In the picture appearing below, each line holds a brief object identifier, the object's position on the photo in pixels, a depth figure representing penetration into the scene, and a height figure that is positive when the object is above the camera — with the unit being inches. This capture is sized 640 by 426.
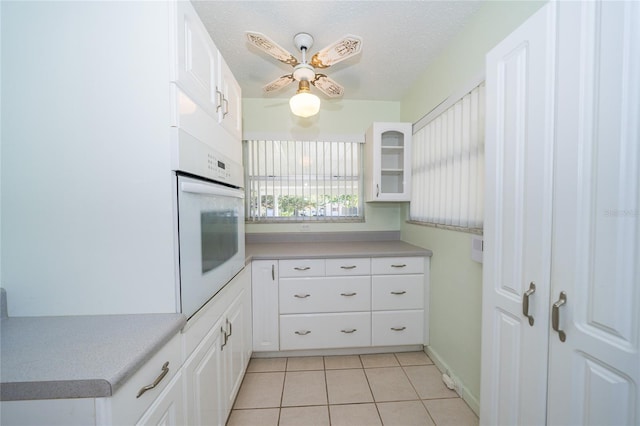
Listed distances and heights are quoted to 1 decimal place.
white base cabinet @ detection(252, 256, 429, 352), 74.8 -31.3
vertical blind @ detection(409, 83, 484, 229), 55.0 +11.9
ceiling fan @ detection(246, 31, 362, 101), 50.1 +35.9
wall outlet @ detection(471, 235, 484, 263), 53.1 -9.5
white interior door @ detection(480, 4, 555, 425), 31.2 -2.2
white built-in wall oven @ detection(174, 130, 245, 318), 33.5 -2.4
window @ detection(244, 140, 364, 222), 100.6 +11.7
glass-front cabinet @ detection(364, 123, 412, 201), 88.0 +17.8
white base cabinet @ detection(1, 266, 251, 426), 20.6 -22.4
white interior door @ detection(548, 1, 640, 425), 23.2 -1.0
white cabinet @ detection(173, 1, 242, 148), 33.5 +23.2
